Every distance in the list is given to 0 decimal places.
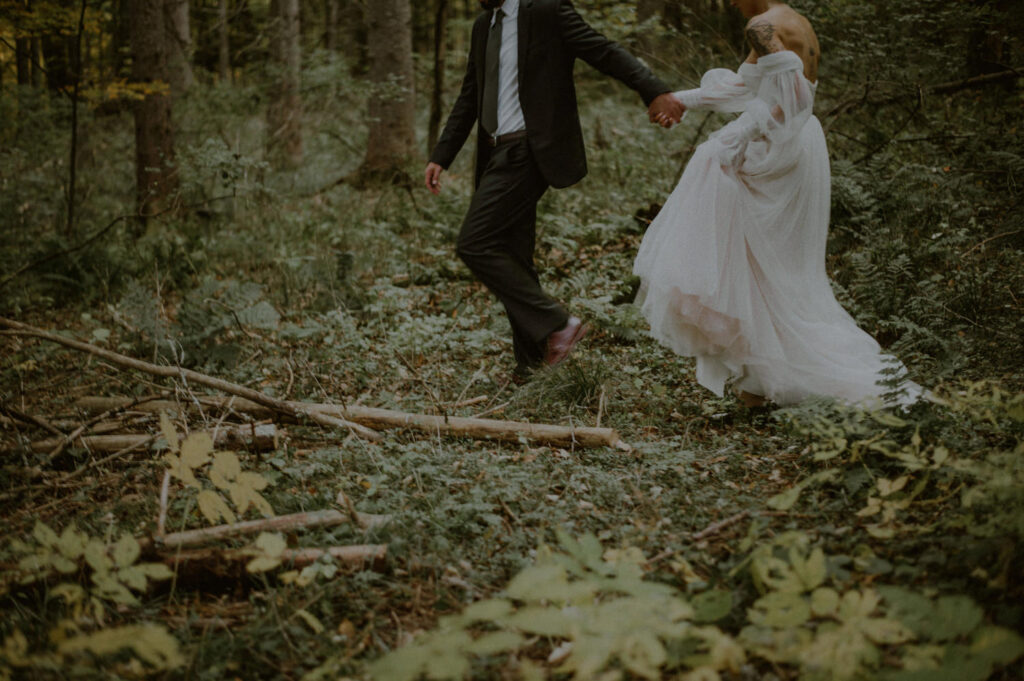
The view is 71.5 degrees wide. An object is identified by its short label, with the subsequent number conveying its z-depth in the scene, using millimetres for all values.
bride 3715
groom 4324
